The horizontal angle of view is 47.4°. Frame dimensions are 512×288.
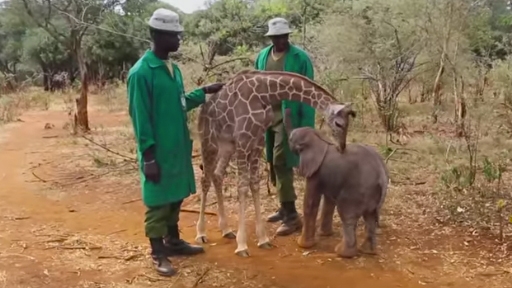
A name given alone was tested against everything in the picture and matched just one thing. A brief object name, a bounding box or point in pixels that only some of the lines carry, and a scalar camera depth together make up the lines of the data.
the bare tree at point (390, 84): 9.07
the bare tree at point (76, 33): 10.58
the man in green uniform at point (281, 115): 4.82
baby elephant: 4.15
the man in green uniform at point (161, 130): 3.81
